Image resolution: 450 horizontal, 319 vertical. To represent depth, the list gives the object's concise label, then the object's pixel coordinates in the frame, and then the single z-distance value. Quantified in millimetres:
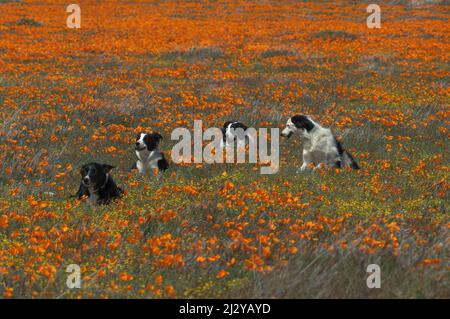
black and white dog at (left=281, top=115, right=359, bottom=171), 20844
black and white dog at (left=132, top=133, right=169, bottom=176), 19781
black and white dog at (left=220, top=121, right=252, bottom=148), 23734
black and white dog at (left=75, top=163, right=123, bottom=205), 15981
